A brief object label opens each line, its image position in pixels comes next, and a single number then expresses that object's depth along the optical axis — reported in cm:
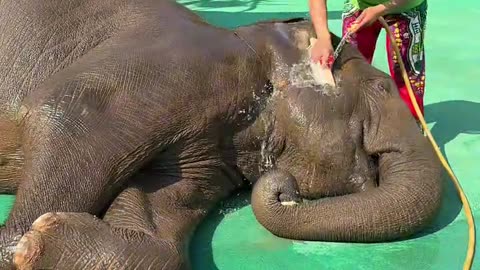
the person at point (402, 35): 321
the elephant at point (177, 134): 214
